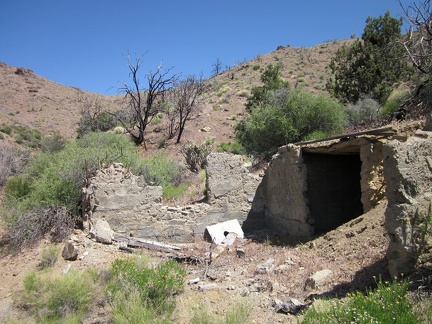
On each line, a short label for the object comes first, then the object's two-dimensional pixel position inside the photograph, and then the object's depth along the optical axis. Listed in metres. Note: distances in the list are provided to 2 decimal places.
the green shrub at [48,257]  8.57
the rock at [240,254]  9.25
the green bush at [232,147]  21.86
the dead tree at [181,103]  28.92
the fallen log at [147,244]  9.82
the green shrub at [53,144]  27.15
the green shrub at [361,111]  17.89
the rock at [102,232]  9.61
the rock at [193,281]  7.48
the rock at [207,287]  7.12
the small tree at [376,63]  20.23
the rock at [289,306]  5.83
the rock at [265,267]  7.78
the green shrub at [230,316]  5.35
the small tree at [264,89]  27.71
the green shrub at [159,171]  15.23
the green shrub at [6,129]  32.31
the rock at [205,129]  29.11
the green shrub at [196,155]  22.24
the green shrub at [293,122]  17.45
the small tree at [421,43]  13.26
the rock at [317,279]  6.44
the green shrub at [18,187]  14.47
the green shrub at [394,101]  15.63
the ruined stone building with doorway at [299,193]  5.52
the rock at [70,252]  8.76
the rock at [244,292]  6.70
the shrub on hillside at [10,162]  21.53
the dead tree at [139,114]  28.19
